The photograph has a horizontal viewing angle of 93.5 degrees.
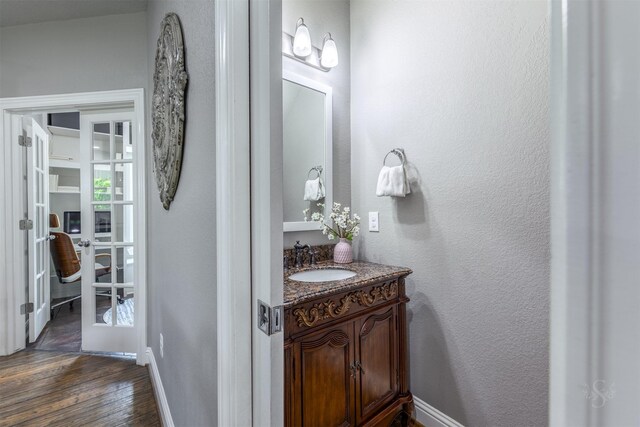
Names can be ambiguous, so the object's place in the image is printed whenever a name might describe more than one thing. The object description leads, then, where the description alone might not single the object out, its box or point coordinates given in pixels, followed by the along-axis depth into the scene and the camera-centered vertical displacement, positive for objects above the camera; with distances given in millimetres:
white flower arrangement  1971 -82
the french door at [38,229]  2629 -152
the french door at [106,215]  2500 -24
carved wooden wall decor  1261 +503
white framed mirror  1934 +424
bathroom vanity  1209 -642
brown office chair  3264 -511
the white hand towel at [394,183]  1779 +173
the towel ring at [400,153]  1855 +362
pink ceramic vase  1946 -268
